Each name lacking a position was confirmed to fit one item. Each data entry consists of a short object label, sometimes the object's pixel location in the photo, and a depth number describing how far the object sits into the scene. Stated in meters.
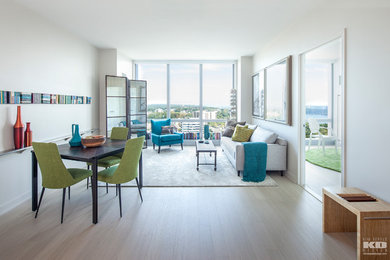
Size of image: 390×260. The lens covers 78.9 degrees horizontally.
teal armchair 6.48
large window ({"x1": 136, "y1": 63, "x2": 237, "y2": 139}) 7.54
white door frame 3.81
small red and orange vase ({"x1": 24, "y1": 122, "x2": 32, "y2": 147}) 3.18
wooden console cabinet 1.85
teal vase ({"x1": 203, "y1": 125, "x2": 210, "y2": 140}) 5.49
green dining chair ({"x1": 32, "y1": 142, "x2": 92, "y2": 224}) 2.50
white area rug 3.90
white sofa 4.19
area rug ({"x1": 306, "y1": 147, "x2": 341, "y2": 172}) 4.92
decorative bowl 3.05
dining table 2.56
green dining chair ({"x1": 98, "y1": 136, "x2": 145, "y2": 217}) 2.75
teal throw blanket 4.11
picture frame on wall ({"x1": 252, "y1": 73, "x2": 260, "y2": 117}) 6.06
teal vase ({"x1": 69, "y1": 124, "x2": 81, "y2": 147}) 3.11
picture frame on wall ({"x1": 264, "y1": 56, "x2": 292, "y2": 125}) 4.15
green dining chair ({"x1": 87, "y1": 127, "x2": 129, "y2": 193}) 3.45
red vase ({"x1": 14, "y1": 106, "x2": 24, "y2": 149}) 3.03
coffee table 4.64
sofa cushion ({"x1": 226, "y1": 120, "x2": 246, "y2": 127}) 6.53
